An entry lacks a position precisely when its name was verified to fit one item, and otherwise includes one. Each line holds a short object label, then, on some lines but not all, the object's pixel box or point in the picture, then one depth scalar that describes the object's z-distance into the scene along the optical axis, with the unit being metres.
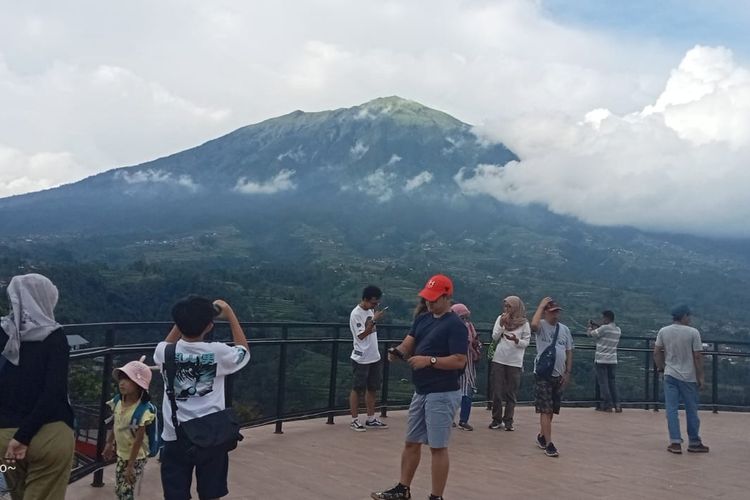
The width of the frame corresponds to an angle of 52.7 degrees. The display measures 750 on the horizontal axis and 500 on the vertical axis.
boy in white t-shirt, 3.86
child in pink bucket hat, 4.52
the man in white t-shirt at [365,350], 8.45
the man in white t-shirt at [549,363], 7.55
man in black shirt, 5.23
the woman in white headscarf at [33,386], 3.49
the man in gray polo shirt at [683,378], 8.21
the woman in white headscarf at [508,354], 8.87
